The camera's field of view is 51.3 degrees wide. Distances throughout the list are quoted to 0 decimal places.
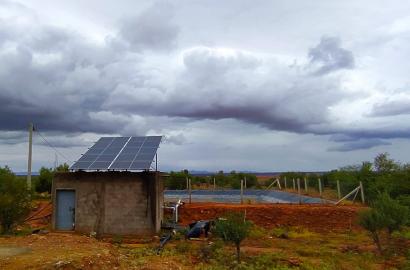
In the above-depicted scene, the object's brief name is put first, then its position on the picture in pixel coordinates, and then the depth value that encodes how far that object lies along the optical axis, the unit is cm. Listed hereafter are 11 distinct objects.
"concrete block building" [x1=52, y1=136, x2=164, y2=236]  2120
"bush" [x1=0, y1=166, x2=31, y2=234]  2033
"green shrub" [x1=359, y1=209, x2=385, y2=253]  1705
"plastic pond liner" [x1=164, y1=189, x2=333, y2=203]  3597
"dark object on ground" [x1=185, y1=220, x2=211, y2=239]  2048
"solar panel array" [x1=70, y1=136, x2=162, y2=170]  2139
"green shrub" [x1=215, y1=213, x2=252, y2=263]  1507
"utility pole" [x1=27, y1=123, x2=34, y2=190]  2931
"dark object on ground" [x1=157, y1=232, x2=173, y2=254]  1724
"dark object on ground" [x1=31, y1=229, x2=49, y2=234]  2116
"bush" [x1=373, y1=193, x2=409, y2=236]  1722
